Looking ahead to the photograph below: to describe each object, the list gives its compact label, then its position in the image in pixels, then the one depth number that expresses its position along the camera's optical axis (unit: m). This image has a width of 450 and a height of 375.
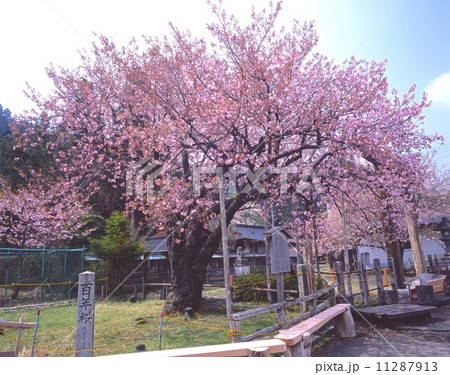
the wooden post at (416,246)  14.13
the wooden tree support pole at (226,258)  6.35
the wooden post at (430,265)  16.78
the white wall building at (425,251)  31.11
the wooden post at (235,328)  5.32
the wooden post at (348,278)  11.02
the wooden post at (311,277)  11.28
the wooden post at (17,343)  5.38
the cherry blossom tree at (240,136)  8.83
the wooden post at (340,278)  10.12
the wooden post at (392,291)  11.48
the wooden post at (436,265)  16.45
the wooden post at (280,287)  8.30
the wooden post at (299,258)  12.71
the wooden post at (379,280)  11.80
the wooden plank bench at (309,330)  4.48
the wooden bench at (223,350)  3.83
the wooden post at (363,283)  11.16
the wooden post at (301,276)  8.77
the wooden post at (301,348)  4.46
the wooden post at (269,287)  12.45
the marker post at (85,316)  5.52
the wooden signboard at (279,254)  8.40
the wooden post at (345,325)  7.90
